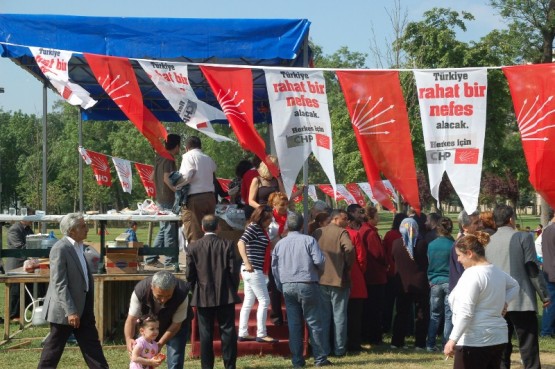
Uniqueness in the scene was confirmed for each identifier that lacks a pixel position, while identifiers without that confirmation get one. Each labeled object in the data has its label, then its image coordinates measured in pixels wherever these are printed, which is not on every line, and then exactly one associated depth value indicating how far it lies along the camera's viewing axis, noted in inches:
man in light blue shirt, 401.7
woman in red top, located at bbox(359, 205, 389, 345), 466.9
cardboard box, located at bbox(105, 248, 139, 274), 451.8
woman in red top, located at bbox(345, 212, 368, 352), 451.8
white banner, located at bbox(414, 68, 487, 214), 381.4
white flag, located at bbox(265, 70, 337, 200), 401.7
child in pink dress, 275.9
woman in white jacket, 253.3
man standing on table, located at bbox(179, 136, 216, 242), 435.5
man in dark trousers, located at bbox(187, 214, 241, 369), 378.6
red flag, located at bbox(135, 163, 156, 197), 837.8
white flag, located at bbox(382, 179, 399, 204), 887.2
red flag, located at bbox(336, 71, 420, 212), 391.9
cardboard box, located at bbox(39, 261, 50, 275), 453.7
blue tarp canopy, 475.5
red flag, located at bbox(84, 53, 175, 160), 402.3
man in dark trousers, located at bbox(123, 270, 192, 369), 296.4
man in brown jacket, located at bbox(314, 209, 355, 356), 428.1
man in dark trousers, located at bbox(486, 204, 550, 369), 344.7
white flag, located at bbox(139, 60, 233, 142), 405.4
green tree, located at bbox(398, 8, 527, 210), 1391.5
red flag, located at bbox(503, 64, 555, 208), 372.2
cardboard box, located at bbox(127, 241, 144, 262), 460.1
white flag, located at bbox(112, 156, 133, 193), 923.2
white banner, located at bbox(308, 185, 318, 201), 1004.4
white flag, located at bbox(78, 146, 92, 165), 775.7
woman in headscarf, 460.1
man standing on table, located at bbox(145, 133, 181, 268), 449.4
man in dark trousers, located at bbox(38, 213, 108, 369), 338.3
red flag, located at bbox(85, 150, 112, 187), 832.3
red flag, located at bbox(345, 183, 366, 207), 1001.5
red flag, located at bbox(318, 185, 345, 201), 1001.9
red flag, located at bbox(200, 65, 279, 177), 402.0
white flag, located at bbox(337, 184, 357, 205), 973.8
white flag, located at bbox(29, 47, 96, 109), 414.6
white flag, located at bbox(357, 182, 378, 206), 980.6
